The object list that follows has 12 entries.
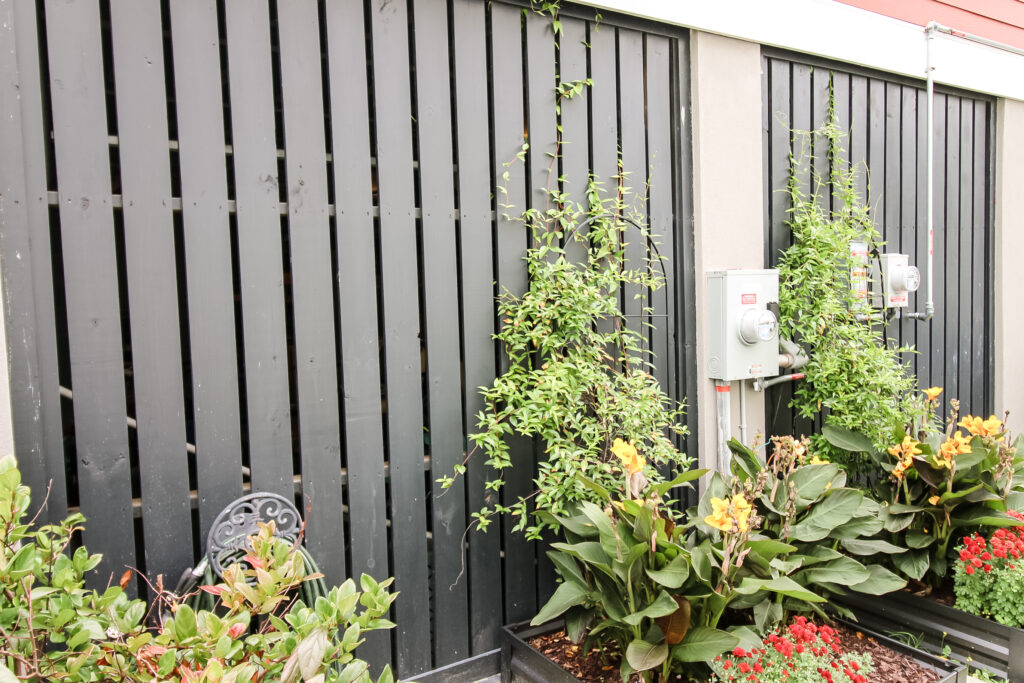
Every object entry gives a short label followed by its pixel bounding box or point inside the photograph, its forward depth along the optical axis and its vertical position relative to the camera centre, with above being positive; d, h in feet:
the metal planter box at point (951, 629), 10.62 -5.36
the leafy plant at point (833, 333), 13.75 -0.76
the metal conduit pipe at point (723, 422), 13.08 -2.28
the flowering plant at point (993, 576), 10.69 -4.33
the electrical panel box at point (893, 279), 15.25 +0.27
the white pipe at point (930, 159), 15.94 +3.01
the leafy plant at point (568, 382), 10.68 -1.23
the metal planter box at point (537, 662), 9.98 -5.22
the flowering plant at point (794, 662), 8.75 -4.52
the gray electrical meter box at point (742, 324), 12.80 -0.49
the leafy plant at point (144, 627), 5.73 -2.65
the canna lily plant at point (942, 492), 11.75 -3.35
